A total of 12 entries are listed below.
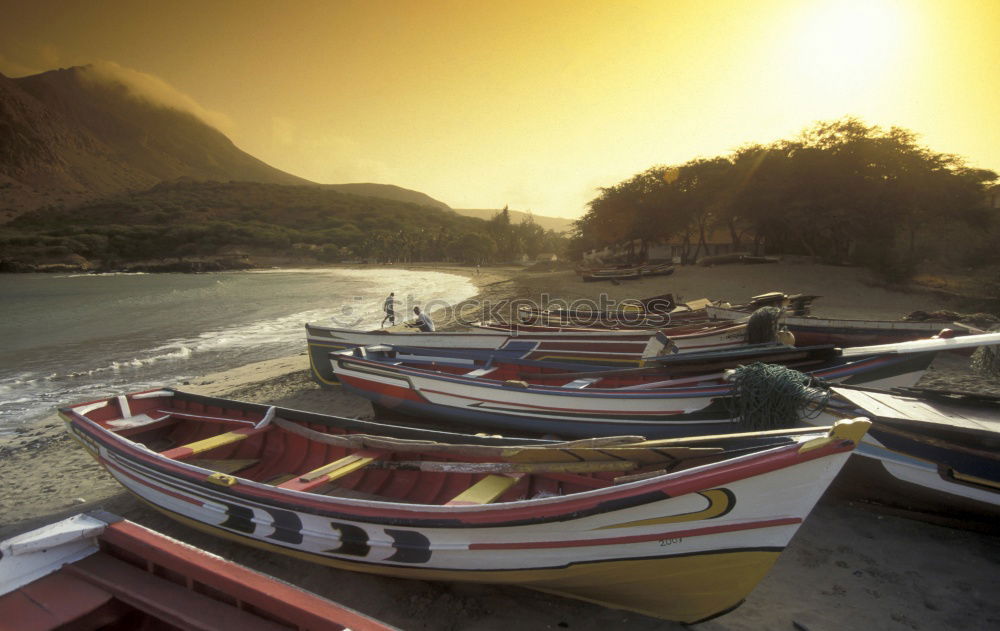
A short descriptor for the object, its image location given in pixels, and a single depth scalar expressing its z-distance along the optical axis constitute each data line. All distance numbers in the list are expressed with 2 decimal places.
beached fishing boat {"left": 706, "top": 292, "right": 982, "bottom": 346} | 8.55
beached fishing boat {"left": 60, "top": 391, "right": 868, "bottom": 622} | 2.98
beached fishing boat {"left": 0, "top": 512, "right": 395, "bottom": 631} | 2.32
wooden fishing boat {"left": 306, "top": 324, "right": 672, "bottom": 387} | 9.70
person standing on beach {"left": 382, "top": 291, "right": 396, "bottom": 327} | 17.59
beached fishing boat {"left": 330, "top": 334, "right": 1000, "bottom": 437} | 6.39
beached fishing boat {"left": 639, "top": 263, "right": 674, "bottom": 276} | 30.08
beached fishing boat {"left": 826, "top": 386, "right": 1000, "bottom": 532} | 4.23
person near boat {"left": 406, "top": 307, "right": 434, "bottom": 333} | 12.18
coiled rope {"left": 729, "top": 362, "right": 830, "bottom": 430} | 5.27
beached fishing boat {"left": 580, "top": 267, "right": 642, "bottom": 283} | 30.14
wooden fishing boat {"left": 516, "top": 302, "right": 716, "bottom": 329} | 14.02
